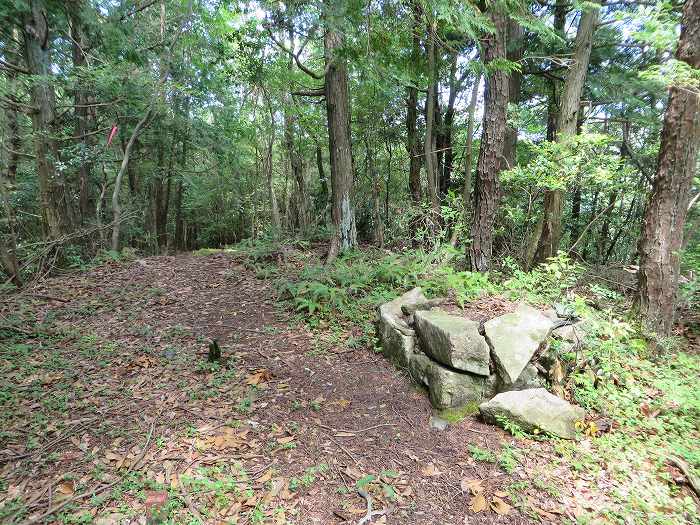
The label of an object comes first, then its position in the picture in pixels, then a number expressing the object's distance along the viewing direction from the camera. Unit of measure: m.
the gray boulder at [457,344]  3.79
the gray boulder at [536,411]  3.37
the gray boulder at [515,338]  3.75
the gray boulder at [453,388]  3.75
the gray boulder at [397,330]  4.34
